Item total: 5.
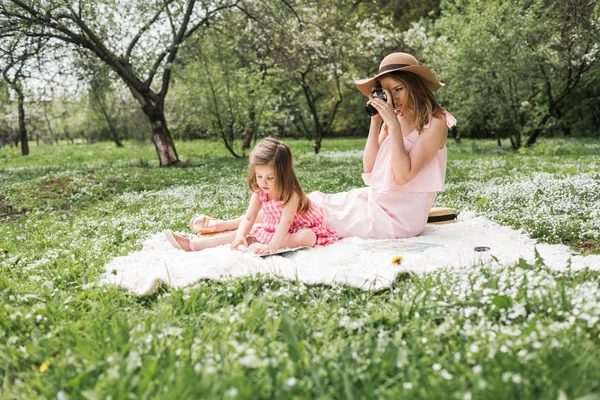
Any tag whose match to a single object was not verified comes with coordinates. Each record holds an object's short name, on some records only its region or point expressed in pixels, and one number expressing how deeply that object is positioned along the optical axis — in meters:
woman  4.73
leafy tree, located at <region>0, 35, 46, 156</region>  12.82
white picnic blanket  3.48
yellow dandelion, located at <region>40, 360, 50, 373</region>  2.22
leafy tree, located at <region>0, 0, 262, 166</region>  12.52
